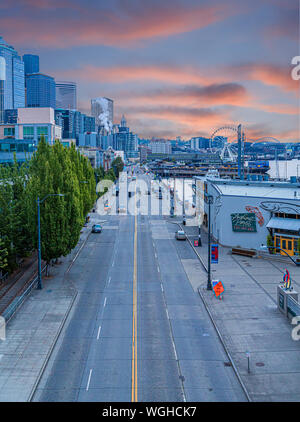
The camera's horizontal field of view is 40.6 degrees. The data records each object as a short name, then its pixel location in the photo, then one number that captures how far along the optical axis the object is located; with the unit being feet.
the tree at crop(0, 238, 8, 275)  111.50
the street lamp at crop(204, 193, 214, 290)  111.04
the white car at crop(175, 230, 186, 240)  176.65
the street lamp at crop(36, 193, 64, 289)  109.50
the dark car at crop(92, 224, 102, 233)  195.93
